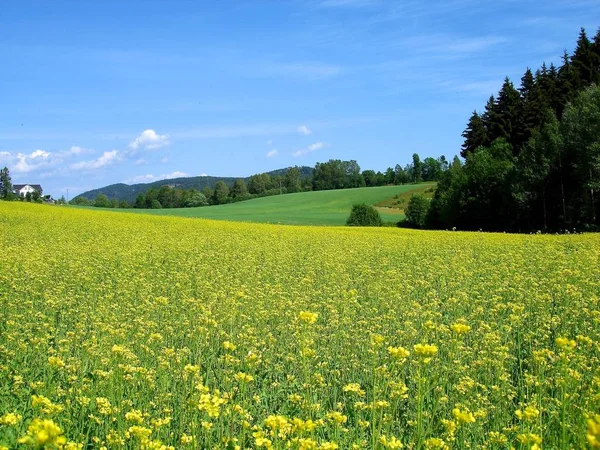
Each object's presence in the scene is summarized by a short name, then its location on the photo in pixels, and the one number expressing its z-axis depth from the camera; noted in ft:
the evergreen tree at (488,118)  223.02
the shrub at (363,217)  190.80
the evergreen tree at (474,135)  227.40
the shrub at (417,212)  204.10
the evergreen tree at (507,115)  209.56
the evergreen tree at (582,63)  190.12
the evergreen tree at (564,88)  189.26
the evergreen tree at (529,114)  197.67
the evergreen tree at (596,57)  189.41
